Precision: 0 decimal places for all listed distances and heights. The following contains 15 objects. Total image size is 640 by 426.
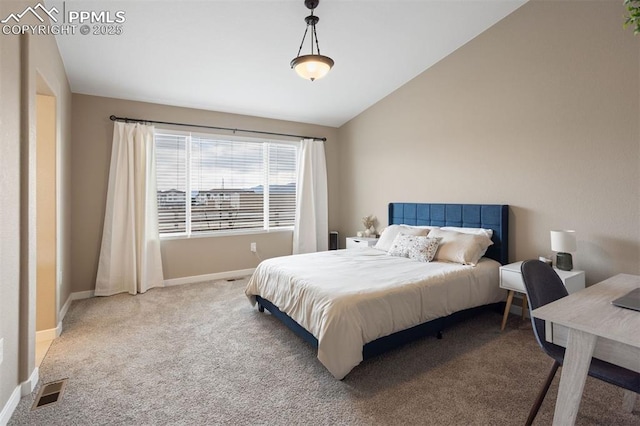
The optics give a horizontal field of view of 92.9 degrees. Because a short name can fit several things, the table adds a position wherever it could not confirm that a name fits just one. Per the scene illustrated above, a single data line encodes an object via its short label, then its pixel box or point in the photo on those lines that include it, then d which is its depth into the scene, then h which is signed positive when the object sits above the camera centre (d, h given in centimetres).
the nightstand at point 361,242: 465 -48
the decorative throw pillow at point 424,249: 331 -41
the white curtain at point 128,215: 389 -7
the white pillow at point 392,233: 385 -28
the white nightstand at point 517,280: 260 -61
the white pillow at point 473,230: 341 -22
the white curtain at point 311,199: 533 +21
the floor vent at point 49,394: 188 -120
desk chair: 139 -70
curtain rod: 398 +126
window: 442 +42
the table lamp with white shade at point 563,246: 268 -30
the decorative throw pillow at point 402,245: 351 -40
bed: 210 -65
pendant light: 256 +126
